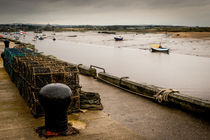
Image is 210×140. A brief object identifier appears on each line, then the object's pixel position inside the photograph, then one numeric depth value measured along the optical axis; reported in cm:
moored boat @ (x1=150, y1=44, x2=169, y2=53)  5129
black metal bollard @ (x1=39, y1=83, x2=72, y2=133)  489
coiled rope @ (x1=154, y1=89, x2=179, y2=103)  824
